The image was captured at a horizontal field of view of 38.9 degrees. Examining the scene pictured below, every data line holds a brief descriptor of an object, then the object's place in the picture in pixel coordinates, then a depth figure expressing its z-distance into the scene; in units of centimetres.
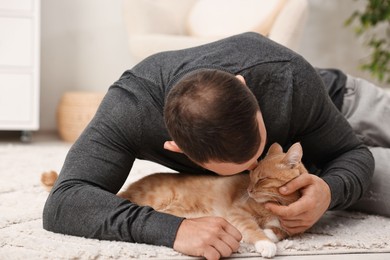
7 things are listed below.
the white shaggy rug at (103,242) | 114
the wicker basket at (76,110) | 321
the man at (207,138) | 103
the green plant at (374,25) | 339
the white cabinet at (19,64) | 300
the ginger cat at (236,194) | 127
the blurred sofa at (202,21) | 283
